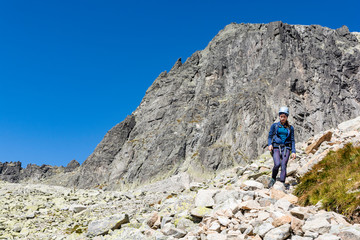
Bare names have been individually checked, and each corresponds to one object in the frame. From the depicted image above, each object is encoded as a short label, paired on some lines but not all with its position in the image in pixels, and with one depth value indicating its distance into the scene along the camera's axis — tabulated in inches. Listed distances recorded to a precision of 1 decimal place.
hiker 499.5
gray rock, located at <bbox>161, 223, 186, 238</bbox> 401.4
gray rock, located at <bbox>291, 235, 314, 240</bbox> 278.7
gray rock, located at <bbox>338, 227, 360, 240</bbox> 255.1
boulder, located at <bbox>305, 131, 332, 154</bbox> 661.3
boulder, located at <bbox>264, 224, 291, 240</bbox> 295.4
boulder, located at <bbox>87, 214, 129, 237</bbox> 590.9
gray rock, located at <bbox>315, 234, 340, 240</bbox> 260.1
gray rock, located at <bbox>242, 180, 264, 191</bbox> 479.5
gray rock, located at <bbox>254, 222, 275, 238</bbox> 309.1
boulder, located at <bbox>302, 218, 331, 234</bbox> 283.7
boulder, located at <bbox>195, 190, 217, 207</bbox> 466.7
